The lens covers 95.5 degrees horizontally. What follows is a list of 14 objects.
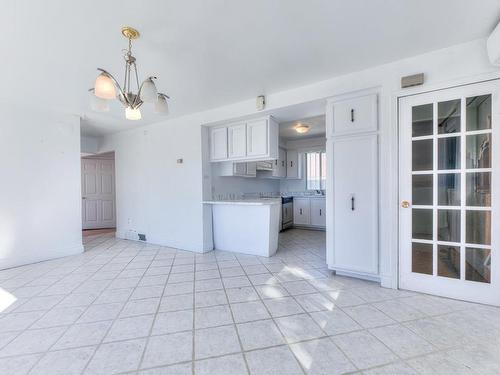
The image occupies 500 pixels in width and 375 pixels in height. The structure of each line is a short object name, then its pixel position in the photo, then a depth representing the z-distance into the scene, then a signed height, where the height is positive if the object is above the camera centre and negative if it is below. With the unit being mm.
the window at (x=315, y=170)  6293 +378
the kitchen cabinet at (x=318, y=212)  5734 -727
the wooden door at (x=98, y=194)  6574 -220
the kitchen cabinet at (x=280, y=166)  5811 +489
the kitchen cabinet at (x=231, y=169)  4355 +307
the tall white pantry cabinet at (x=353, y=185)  2619 -17
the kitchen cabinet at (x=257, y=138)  3602 +760
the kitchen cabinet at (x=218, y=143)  4004 +746
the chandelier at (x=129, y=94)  1775 +796
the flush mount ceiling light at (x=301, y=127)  4664 +1181
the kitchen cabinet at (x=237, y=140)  3799 +761
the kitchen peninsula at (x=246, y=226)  3730 -715
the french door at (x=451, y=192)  2102 -98
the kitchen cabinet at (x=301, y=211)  5988 -724
